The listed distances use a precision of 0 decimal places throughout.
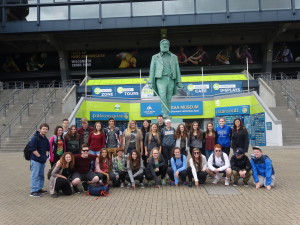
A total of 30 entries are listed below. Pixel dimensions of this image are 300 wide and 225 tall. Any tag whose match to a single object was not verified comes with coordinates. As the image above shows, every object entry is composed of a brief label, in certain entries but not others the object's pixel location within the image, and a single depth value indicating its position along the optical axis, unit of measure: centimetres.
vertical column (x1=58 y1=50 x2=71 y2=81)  3556
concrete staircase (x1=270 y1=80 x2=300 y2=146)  1697
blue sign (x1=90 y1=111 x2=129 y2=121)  2143
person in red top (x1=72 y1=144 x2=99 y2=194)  675
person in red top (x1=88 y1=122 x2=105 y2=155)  784
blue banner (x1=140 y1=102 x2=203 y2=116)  2212
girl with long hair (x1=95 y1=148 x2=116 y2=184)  693
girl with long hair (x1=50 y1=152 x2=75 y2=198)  646
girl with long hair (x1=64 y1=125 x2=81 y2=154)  729
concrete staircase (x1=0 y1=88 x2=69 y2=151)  1695
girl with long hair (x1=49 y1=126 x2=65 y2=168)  712
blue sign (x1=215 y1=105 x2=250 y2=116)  2034
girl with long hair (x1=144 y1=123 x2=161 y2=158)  769
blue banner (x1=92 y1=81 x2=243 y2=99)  2509
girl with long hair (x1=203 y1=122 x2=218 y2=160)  810
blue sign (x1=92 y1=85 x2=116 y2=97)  2542
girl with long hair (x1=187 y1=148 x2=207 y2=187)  728
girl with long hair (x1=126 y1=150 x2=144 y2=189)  711
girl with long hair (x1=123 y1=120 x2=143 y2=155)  771
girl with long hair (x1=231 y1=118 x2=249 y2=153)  791
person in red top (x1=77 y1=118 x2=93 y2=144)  802
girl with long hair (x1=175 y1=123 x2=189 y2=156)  792
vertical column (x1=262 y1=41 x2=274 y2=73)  3472
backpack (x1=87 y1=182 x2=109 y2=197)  646
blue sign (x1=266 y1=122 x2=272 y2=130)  1738
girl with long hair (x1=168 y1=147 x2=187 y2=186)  725
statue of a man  1103
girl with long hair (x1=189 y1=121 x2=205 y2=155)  800
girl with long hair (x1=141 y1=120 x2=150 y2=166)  833
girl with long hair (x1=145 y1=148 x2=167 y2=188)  721
